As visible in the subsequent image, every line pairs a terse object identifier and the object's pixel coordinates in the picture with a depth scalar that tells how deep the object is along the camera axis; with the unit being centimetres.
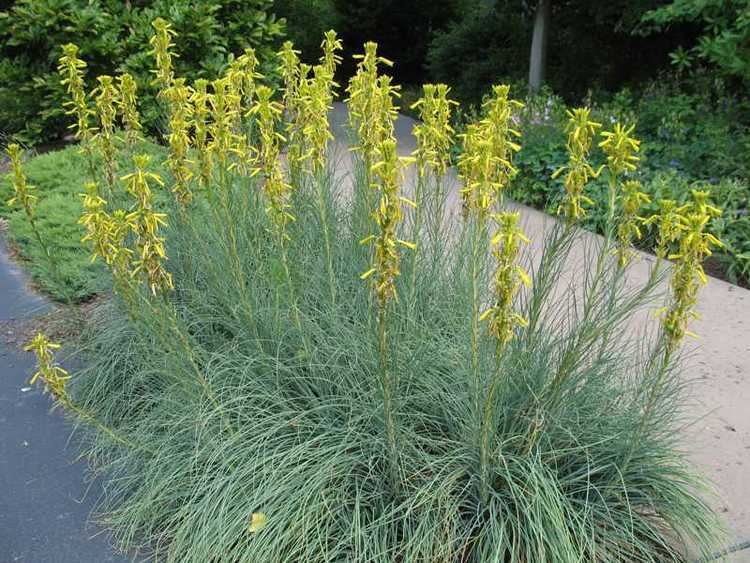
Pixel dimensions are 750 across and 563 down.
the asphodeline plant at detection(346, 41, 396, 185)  286
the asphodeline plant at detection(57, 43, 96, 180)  326
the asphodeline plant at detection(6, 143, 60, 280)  292
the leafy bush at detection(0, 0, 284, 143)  764
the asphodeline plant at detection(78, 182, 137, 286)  245
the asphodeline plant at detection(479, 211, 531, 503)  194
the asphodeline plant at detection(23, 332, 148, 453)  249
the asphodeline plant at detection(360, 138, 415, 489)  195
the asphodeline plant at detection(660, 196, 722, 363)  200
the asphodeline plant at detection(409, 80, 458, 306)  274
